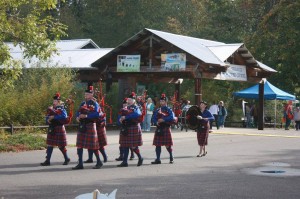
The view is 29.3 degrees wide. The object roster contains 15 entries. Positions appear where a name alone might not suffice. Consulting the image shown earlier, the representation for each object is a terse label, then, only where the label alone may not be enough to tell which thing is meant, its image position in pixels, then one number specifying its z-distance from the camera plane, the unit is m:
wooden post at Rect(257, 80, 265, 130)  31.58
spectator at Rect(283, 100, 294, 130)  33.75
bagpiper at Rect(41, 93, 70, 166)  14.16
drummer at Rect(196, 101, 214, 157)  16.70
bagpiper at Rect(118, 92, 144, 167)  14.03
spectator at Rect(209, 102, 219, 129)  30.70
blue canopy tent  34.72
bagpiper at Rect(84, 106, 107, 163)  14.57
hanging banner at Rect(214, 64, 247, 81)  28.70
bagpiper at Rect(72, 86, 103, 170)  13.50
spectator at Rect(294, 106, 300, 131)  34.19
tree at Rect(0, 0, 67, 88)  17.47
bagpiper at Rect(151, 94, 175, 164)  14.67
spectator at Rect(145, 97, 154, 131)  27.36
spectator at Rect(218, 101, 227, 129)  31.88
